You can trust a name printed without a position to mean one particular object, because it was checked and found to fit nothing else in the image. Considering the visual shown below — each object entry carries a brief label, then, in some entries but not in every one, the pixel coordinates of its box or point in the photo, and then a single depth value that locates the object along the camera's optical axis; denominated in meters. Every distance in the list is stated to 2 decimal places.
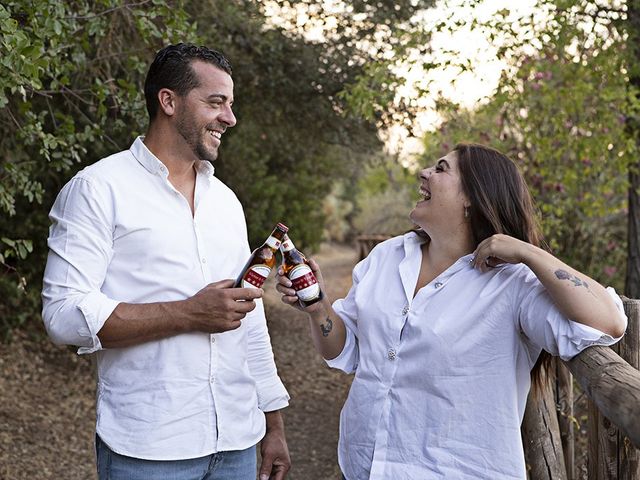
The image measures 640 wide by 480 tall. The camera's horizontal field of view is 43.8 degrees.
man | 2.36
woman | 2.30
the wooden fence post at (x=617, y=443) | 2.85
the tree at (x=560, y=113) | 5.96
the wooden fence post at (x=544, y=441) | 3.46
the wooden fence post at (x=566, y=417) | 3.81
